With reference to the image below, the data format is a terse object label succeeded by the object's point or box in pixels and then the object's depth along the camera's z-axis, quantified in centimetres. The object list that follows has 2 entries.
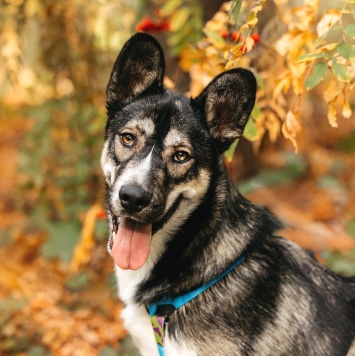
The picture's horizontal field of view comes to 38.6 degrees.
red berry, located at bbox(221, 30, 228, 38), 348
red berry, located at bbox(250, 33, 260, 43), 312
